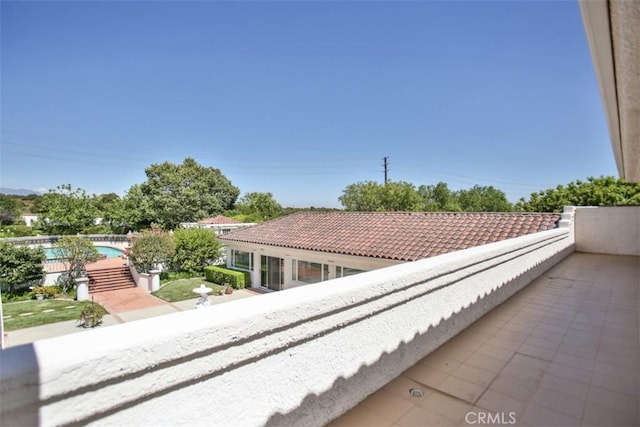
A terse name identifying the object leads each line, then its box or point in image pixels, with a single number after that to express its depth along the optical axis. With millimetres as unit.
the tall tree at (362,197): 43375
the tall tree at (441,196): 60438
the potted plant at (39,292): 17859
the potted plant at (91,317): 13398
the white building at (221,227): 27803
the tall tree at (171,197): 35531
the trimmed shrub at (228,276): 19562
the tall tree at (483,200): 68188
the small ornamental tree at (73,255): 18812
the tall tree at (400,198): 41375
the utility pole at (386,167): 45562
